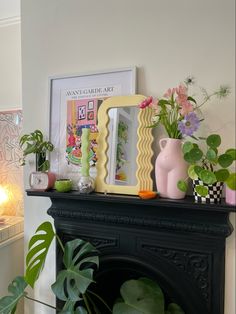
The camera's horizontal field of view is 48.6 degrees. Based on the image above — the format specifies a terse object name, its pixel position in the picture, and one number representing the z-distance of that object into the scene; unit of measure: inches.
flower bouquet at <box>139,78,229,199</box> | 49.1
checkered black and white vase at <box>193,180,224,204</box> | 46.7
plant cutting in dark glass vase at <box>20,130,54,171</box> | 60.5
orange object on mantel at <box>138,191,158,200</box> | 49.9
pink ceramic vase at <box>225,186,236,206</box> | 45.1
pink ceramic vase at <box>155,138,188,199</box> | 49.2
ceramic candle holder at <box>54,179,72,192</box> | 57.6
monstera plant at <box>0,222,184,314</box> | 48.8
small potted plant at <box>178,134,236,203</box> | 45.3
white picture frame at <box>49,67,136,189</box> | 56.7
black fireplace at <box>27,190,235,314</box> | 49.6
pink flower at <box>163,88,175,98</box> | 48.8
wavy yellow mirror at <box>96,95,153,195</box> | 53.0
